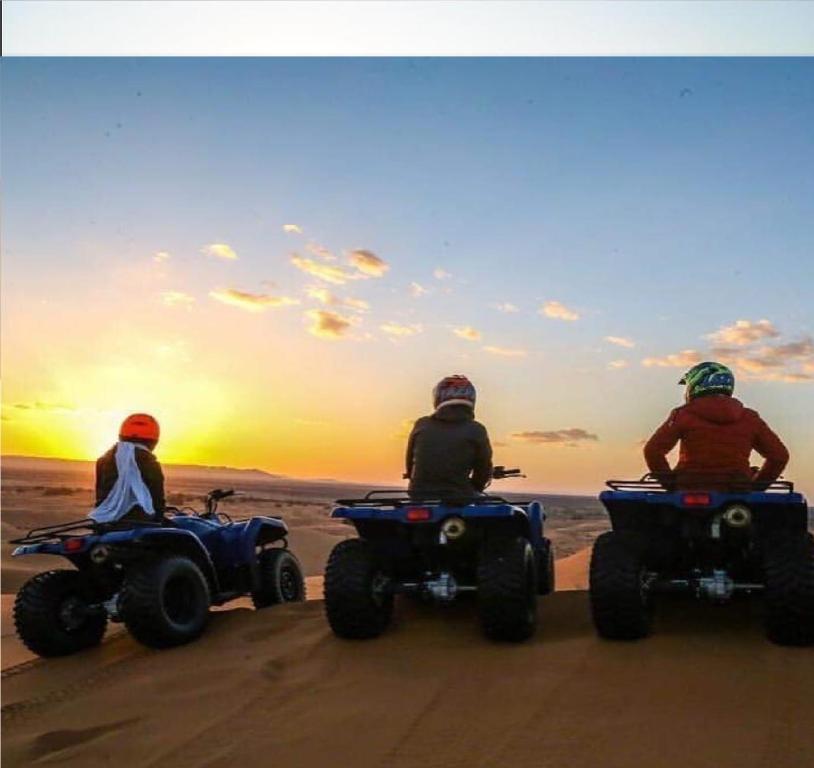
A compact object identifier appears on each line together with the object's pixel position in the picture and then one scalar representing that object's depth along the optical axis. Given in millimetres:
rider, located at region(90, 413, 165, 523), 8188
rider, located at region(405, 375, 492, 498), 7895
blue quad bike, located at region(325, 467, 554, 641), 6738
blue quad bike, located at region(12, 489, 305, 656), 7520
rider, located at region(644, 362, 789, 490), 7328
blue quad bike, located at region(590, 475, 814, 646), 6277
